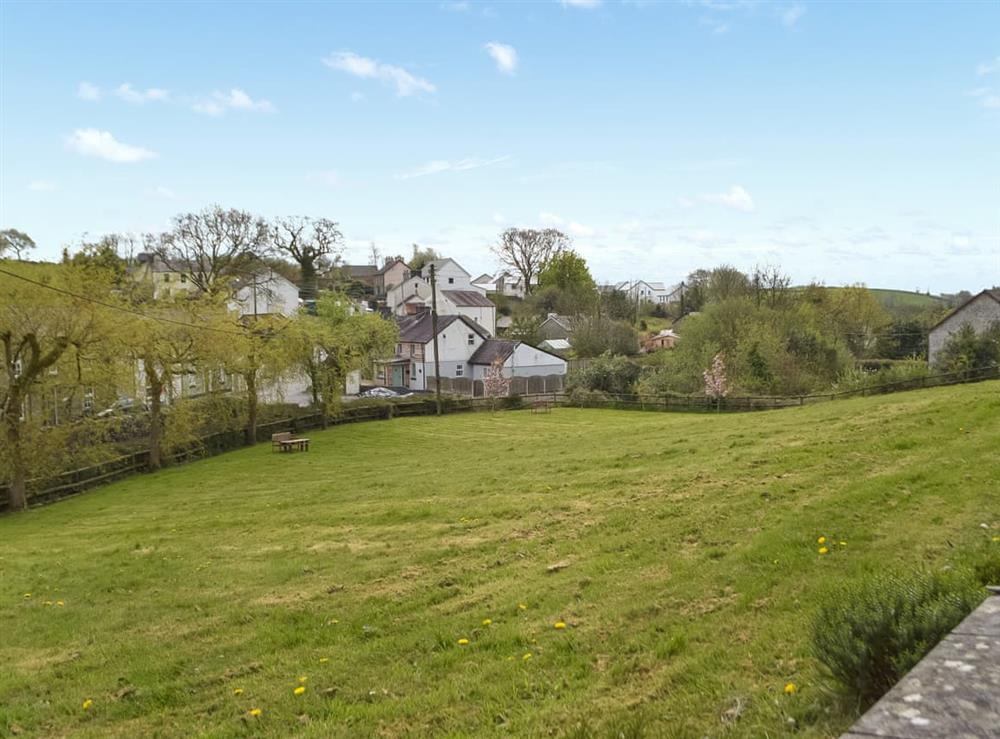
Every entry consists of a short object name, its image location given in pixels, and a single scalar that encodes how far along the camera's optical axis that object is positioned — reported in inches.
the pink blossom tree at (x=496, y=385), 2400.3
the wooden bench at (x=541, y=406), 2050.8
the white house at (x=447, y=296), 3543.3
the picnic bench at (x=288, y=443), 1391.5
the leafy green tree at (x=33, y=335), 964.6
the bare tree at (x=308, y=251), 2628.0
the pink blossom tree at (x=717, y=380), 1995.6
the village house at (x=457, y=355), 2659.9
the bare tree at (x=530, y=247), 4367.6
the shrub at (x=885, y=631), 161.9
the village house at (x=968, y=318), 1854.1
